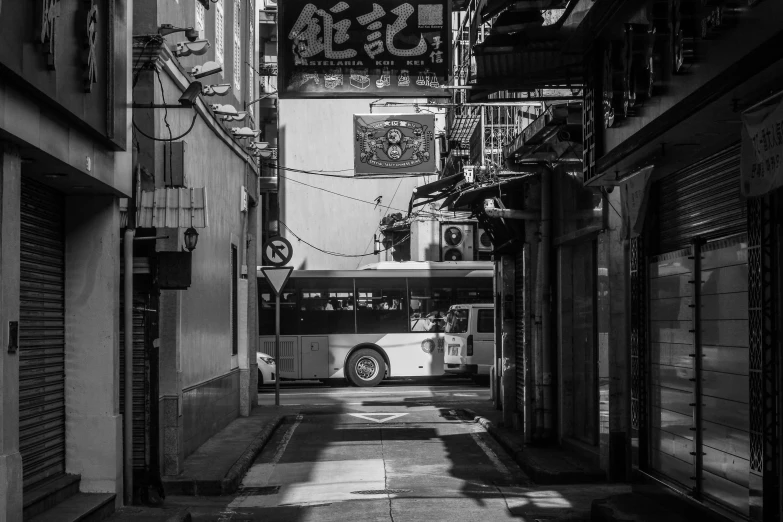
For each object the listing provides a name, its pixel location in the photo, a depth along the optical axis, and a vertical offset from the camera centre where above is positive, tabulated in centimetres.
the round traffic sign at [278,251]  2284 +113
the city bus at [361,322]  2839 -51
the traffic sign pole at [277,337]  2161 -69
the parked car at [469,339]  2689 -92
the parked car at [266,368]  2728 -163
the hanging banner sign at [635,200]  1016 +99
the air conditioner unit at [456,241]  3591 +207
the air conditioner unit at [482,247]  3575 +186
